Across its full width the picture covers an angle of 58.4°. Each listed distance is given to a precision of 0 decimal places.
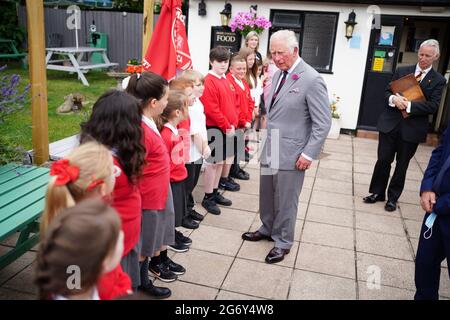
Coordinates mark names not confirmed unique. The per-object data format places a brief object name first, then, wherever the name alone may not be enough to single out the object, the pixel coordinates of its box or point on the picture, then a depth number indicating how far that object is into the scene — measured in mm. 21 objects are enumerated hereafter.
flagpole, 4312
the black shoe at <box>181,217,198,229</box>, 4034
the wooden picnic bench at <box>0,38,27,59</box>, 12940
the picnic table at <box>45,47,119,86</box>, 11375
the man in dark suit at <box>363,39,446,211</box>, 4480
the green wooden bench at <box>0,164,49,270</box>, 2453
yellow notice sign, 8102
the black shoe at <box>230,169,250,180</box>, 5578
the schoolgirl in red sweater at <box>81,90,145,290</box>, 2119
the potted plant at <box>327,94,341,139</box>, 8133
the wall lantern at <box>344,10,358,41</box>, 7898
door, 7895
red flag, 4078
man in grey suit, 3209
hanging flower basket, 7872
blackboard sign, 8648
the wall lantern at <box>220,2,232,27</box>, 8453
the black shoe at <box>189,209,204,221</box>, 4230
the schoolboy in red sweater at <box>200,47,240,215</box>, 4219
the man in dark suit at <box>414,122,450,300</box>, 2494
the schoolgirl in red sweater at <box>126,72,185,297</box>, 2535
